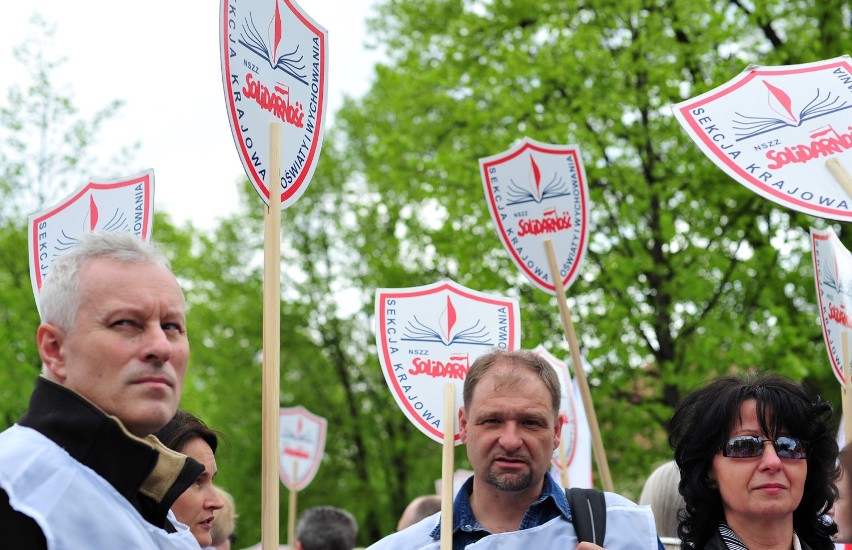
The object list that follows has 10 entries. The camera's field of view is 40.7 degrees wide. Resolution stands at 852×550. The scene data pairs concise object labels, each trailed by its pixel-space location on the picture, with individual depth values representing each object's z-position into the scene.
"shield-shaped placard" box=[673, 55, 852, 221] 3.85
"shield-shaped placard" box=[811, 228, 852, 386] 5.37
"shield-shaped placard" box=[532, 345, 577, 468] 7.23
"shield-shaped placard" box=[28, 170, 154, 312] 4.60
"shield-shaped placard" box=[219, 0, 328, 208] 3.58
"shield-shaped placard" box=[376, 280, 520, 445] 4.88
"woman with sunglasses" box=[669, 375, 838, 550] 3.38
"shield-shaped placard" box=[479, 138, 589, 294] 5.77
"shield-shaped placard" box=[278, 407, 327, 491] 11.38
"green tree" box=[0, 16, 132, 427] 16.12
